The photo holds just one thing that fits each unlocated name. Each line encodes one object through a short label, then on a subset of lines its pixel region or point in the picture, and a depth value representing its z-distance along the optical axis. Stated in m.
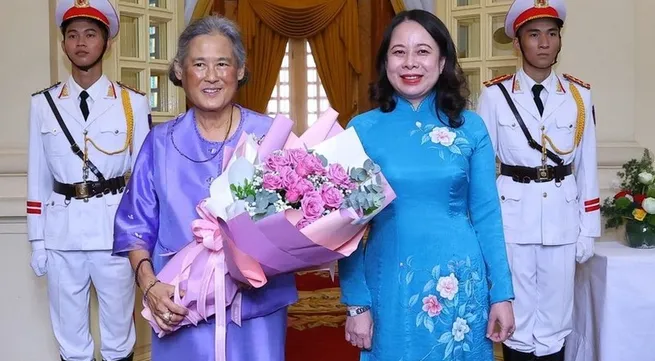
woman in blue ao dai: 1.98
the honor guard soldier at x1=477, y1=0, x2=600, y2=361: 3.27
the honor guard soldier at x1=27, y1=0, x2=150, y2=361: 3.22
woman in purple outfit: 1.89
